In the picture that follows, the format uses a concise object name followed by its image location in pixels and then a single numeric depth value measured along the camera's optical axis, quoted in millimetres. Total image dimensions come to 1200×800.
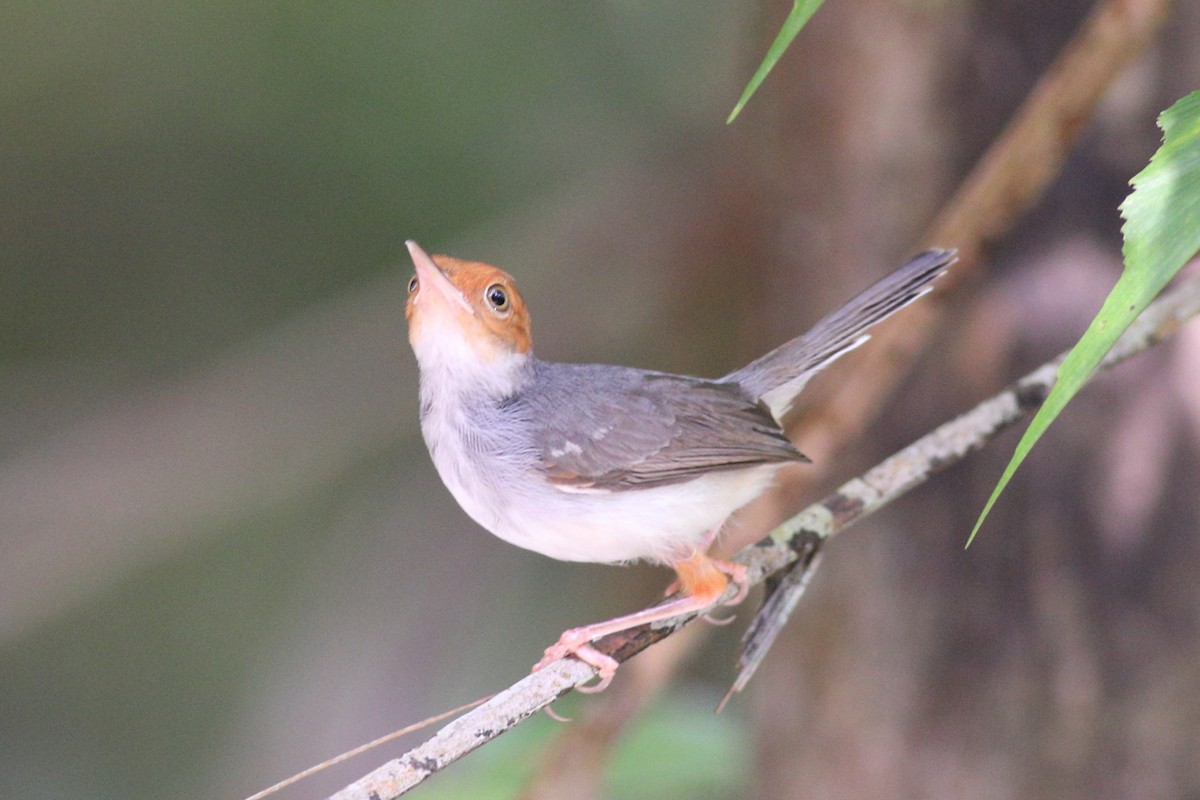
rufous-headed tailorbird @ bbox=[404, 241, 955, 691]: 5746
